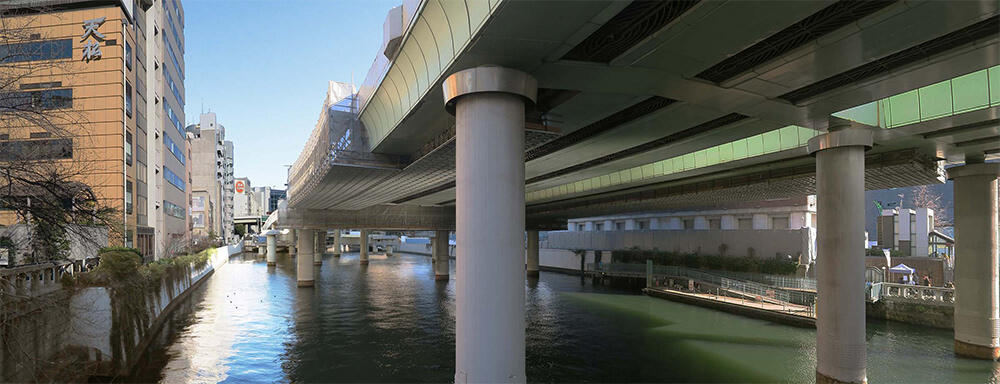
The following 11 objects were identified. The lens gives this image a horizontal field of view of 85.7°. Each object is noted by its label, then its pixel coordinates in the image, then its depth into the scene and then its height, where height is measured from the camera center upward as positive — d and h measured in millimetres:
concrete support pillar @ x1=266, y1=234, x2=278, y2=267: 83312 -7134
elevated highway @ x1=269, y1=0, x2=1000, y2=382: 8594 +2299
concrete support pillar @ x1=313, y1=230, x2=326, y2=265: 110475 -8042
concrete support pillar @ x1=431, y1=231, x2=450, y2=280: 58656 -5866
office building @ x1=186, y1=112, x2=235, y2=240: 108250 +6115
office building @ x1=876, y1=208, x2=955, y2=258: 43219 -2692
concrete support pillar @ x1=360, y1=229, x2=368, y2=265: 90925 -7234
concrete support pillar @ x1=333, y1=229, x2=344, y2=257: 113988 -8927
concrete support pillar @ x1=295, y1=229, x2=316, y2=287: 52281 -5657
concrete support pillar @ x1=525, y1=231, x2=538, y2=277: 65188 -6404
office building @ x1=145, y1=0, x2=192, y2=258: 48819 +7982
